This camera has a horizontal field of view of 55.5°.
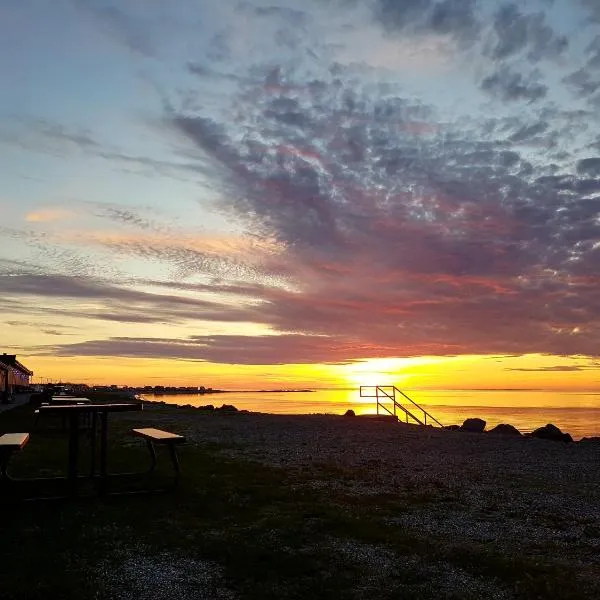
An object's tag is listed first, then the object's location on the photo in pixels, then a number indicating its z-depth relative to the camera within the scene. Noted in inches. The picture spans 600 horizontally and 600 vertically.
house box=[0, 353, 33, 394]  1850.4
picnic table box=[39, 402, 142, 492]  370.9
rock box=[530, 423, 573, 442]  1135.3
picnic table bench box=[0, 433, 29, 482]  340.5
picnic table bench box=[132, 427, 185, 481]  389.7
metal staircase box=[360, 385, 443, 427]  1337.0
